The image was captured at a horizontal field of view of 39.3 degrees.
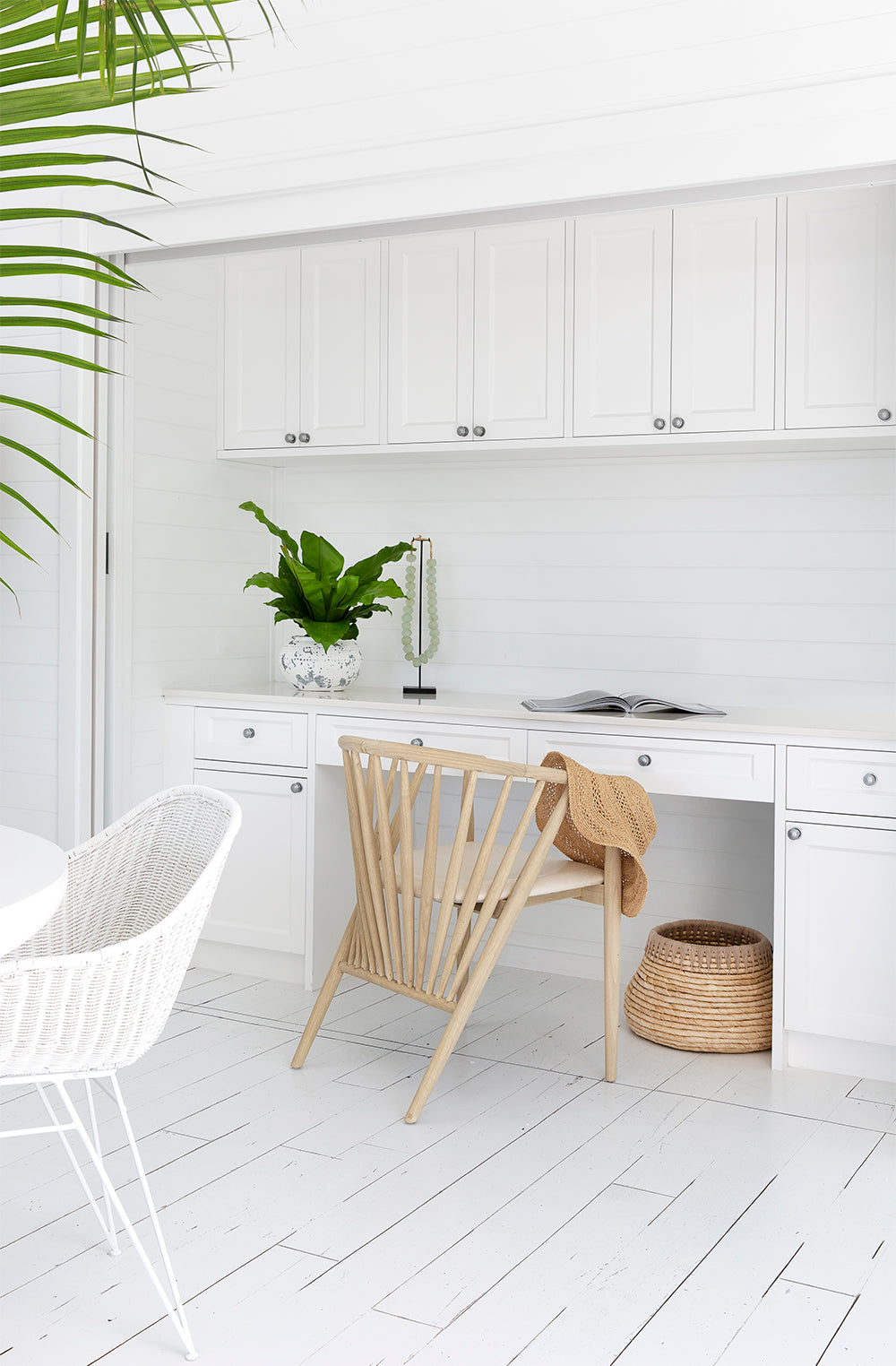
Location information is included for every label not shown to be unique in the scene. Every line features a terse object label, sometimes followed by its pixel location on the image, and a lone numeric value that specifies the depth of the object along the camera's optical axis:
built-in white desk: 2.87
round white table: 1.25
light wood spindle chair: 2.60
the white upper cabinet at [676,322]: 3.23
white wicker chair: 1.60
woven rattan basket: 3.08
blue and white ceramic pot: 3.75
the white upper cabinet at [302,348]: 3.76
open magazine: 3.19
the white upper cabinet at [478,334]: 3.48
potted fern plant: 3.66
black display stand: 3.82
